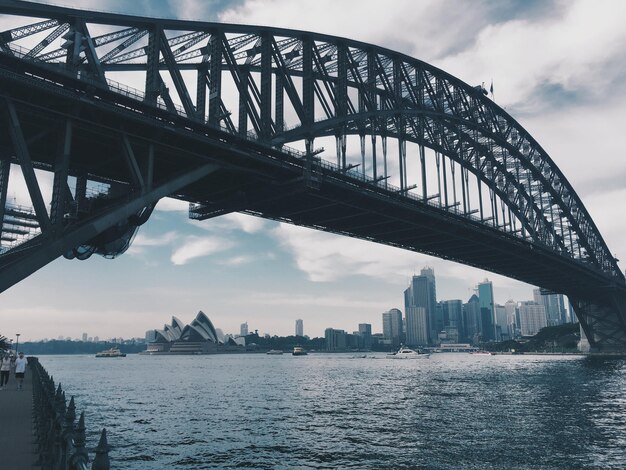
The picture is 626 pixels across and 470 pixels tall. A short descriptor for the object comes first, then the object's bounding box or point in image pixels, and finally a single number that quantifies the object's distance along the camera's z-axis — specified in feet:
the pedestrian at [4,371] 96.71
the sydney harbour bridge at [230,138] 86.02
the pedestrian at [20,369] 92.89
